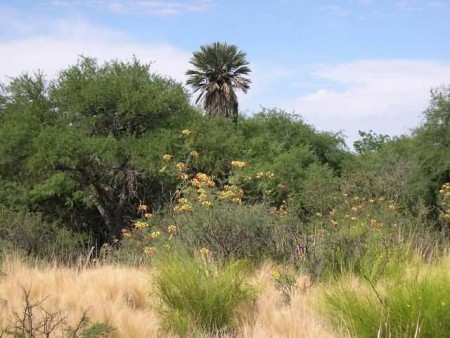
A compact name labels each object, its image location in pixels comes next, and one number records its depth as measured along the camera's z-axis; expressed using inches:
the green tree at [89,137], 991.6
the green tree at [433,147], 797.9
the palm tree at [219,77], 1507.1
